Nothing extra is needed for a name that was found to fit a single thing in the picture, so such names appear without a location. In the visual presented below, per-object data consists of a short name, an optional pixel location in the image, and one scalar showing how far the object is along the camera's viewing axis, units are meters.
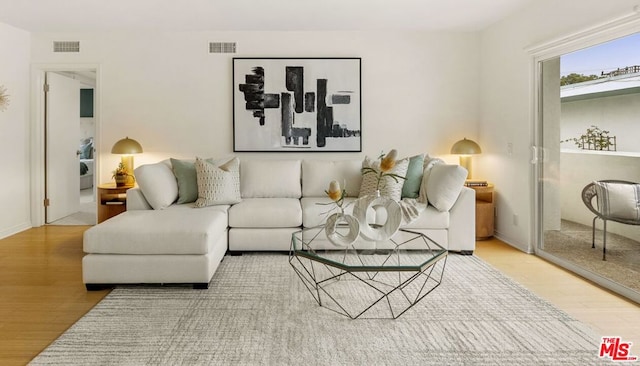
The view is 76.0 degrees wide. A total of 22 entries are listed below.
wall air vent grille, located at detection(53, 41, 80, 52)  4.97
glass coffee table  2.38
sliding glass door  2.80
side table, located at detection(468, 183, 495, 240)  4.47
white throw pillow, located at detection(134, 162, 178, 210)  3.80
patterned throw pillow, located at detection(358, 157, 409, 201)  3.97
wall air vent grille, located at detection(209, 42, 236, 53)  4.96
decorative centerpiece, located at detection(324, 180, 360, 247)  2.60
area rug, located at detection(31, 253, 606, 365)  1.97
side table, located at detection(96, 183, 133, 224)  4.25
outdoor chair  2.80
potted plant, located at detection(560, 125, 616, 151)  2.94
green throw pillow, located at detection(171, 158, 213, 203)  4.08
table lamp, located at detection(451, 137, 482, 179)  4.72
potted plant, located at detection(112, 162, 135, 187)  4.44
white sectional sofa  2.90
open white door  5.24
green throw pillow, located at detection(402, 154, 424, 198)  4.08
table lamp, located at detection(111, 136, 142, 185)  4.62
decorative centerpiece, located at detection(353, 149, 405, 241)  2.61
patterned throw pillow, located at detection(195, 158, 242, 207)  3.92
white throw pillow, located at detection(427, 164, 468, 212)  3.78
